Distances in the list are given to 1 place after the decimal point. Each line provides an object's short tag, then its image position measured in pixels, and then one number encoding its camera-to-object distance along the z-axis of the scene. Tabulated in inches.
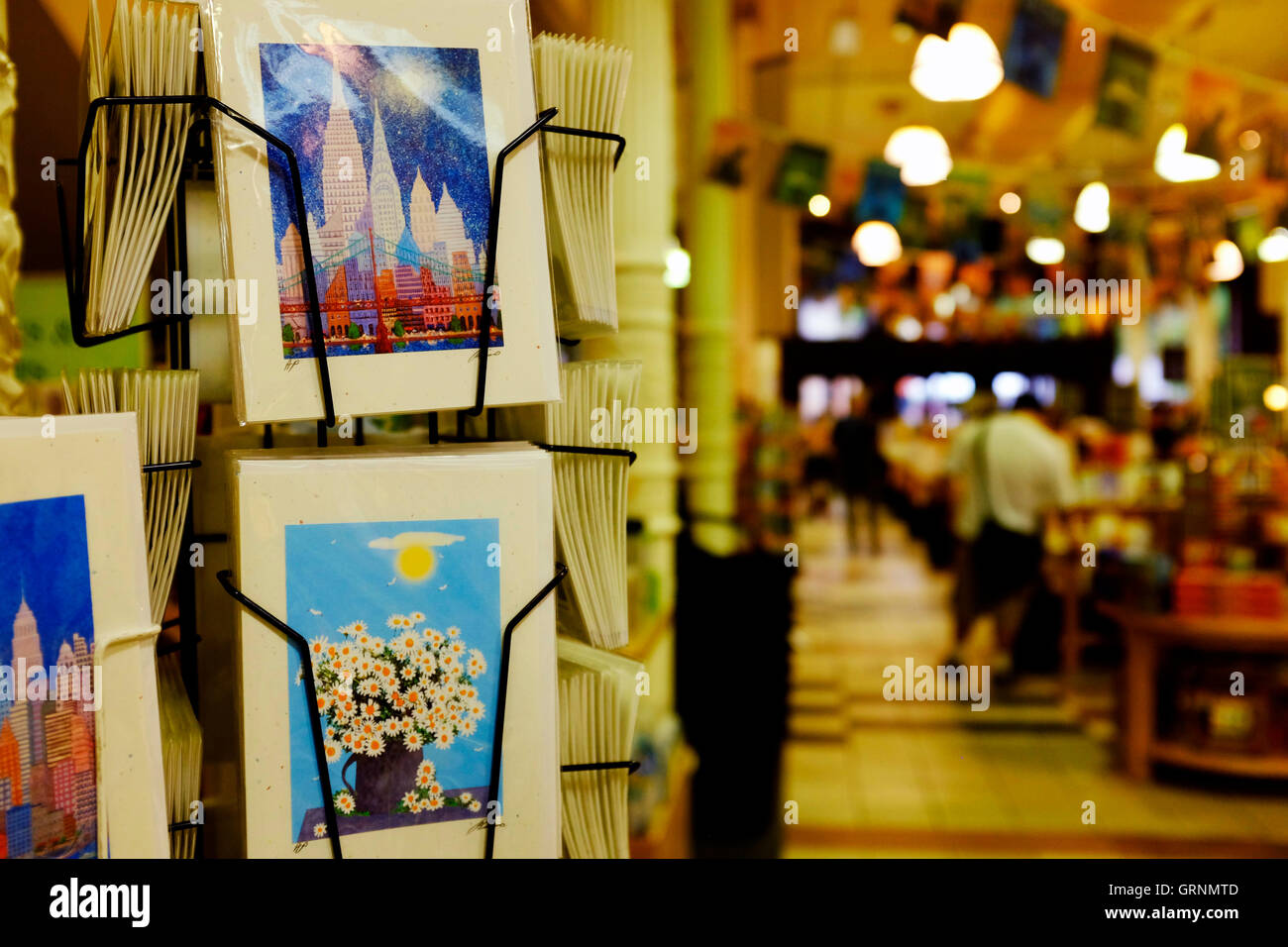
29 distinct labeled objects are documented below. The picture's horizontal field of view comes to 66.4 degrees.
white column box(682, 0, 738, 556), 187.6
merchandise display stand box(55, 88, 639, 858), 28.6
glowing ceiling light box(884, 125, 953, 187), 227.1
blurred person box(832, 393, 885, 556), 366.6
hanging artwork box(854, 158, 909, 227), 194.7
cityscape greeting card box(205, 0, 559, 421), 28.7
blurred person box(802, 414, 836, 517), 524.7
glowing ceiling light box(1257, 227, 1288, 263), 315.3
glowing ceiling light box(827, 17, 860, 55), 250.4
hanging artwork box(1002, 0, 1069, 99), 133.6
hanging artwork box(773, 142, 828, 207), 188.9
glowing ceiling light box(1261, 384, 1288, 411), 209.4
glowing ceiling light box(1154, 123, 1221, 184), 196.7
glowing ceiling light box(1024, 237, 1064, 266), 329.7
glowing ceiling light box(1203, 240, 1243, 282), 305.6
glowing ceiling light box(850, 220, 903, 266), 321.1
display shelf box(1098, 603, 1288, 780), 149.9
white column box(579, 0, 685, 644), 93.0
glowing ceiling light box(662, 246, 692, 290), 174.5
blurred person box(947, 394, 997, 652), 203.6
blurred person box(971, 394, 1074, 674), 198.5
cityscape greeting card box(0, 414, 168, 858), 25.6
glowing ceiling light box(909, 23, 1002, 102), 164.6
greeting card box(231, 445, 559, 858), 28.9
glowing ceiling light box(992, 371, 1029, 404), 480.5
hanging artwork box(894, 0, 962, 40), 130.9
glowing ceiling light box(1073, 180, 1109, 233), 223.8
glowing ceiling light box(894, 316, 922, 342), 564.7
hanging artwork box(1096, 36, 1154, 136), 140.9
